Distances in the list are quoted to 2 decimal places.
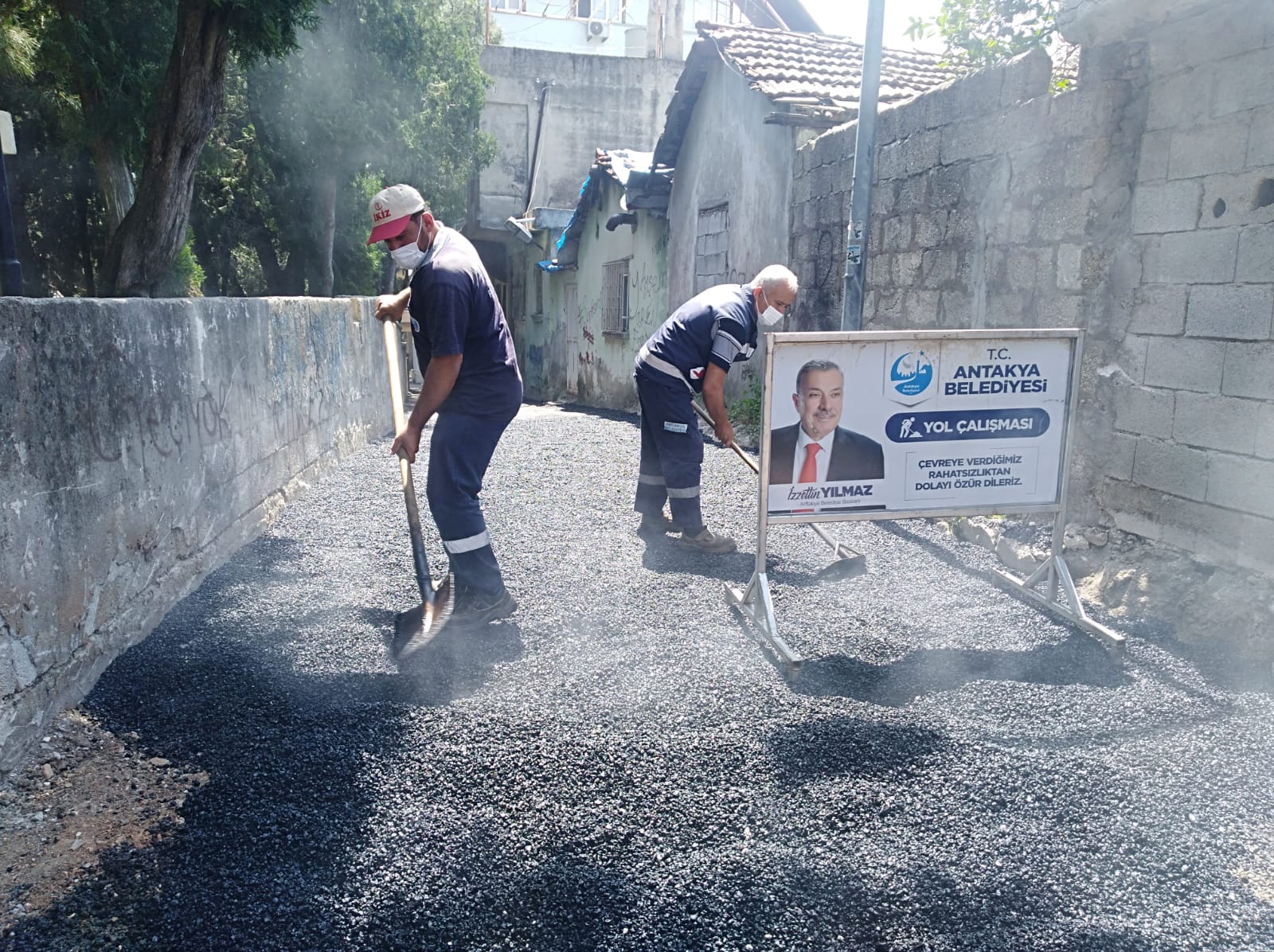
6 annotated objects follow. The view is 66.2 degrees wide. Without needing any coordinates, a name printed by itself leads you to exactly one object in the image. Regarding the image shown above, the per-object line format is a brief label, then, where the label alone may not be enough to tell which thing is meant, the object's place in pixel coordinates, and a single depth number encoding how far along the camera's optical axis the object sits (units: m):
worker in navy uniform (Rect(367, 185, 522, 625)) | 4.21
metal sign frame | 4.06
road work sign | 4.16
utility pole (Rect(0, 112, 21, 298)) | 8.40
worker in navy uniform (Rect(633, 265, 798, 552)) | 5.38
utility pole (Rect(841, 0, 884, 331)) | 7.13
